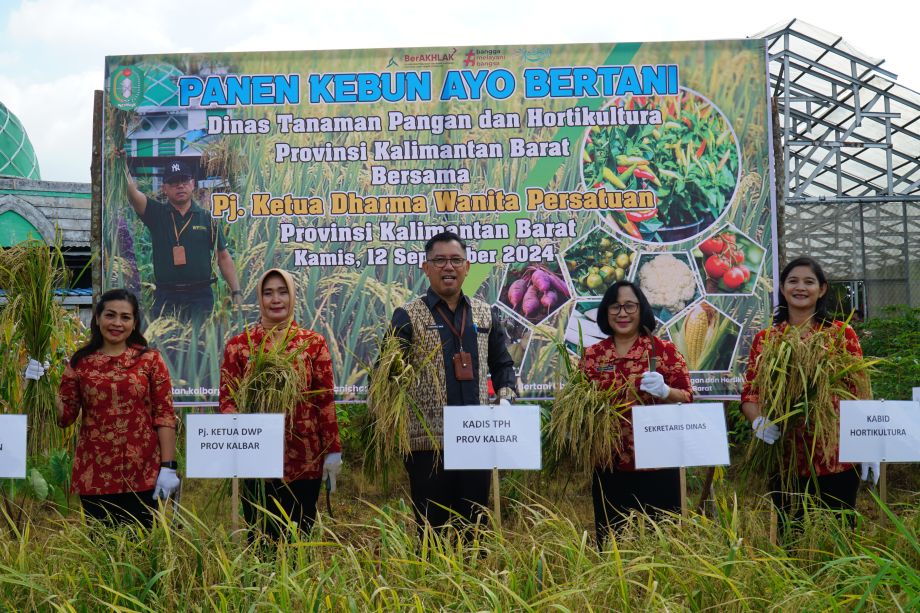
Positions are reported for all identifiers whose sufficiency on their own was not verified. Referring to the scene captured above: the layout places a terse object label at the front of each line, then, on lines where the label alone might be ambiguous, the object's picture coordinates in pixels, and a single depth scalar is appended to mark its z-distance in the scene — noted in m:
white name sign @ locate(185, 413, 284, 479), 3.29
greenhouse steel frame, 12.35
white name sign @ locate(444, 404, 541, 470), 3.38
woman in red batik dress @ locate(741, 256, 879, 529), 3.55
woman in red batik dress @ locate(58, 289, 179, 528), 3.67
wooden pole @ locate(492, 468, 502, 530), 3.23
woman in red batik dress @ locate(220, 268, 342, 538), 3.65
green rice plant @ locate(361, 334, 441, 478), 3.62
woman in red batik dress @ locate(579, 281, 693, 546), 3.65
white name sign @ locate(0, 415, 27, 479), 3.55
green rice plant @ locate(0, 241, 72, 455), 4.23
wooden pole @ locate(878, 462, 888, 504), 3.36
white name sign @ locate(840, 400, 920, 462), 3.39
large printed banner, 5.70
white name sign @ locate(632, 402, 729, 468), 3.34
